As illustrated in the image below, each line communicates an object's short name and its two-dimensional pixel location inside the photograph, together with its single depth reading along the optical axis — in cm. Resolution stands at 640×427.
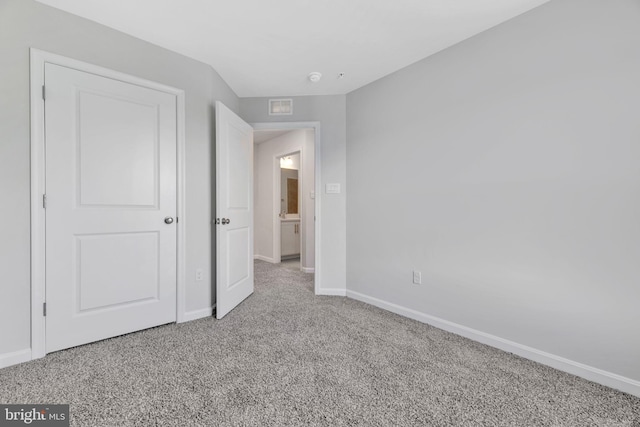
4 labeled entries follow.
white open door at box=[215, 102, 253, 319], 244
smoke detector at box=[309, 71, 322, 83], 265
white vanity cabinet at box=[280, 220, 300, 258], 554
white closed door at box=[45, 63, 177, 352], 182
